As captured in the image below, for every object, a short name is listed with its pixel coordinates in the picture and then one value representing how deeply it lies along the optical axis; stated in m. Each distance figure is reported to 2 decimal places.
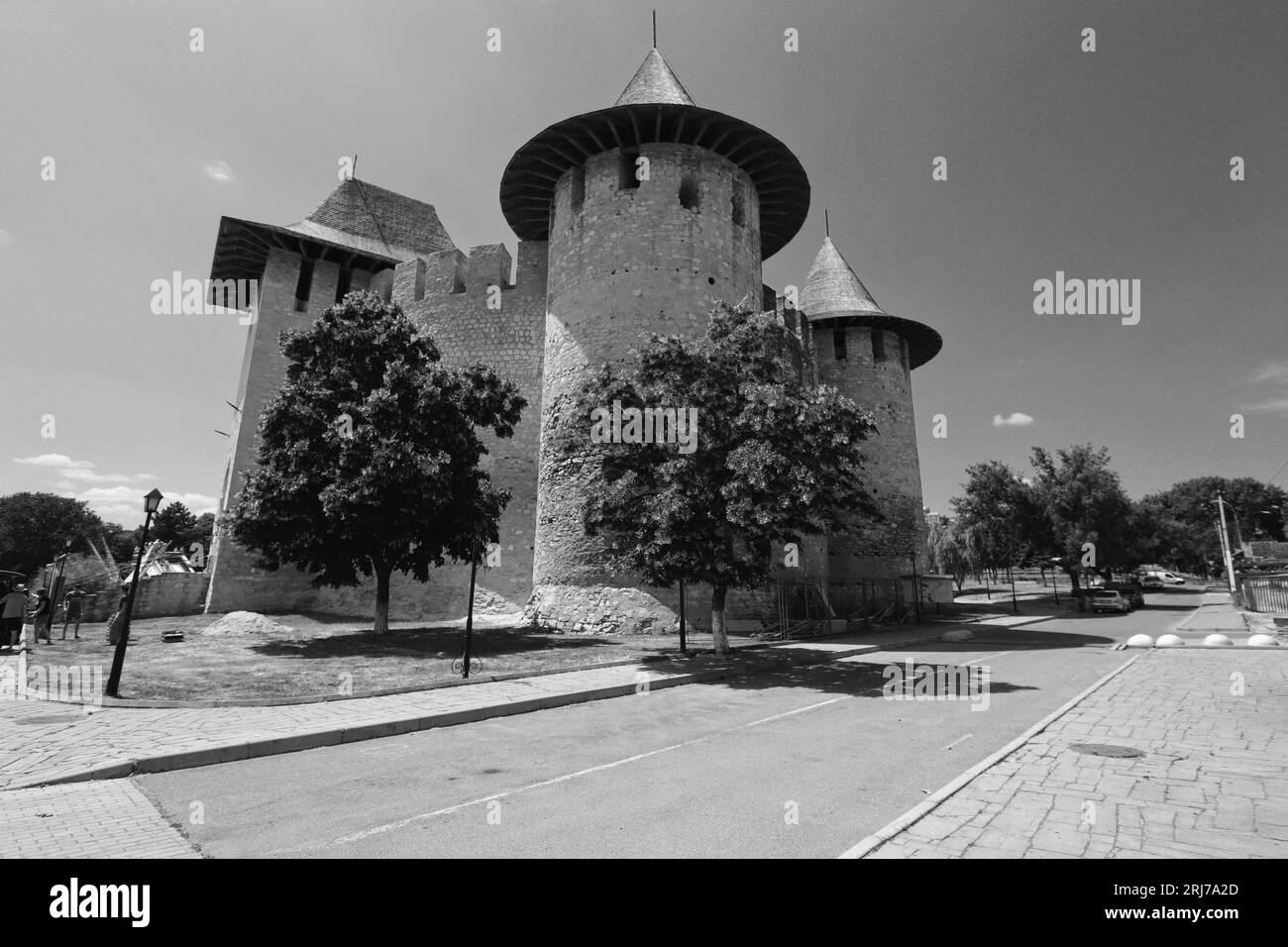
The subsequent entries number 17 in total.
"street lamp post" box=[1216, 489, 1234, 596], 38.62
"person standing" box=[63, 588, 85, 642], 16.59
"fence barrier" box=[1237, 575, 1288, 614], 27.06
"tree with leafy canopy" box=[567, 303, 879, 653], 12.28
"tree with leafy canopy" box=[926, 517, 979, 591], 44.09
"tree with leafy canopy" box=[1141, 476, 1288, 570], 78.00
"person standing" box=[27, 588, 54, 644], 15.21
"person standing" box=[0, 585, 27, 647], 13.45
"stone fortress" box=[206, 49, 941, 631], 20.73
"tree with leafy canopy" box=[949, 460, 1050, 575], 36.38
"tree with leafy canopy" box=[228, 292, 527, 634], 14.68
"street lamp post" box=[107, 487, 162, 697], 8.73
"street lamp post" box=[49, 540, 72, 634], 16.99
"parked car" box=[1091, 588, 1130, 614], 30.61
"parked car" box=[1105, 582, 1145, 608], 33.18
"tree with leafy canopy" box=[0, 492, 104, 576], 56.53
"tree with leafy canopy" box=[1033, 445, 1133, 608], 35.03
